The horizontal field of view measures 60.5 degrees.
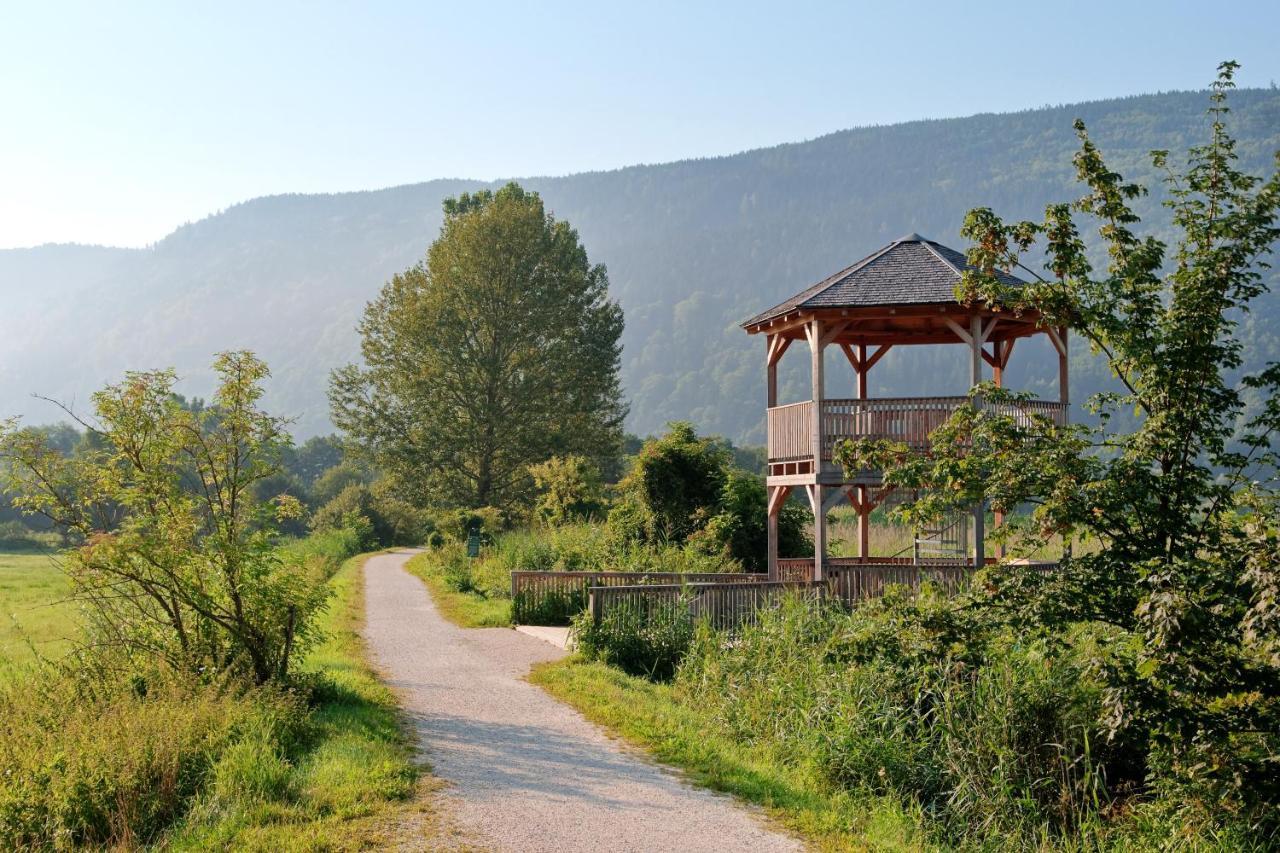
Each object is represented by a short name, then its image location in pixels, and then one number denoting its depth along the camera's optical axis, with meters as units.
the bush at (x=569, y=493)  30.59
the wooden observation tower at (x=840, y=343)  18.47
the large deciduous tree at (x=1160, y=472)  7.41
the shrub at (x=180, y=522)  10.14
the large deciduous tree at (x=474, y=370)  44.41
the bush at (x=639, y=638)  13.81
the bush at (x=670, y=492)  23.28
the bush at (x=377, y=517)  50.62
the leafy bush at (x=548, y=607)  18.36
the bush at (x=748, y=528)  21.98
